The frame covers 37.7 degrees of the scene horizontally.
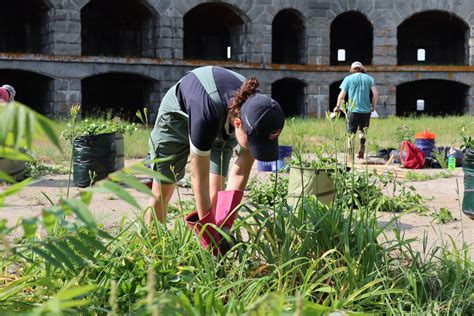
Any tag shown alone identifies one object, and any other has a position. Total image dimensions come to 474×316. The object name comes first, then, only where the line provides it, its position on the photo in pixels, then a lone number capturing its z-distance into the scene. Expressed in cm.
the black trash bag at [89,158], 875
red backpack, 1092
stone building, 1889
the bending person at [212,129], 334
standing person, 1161
